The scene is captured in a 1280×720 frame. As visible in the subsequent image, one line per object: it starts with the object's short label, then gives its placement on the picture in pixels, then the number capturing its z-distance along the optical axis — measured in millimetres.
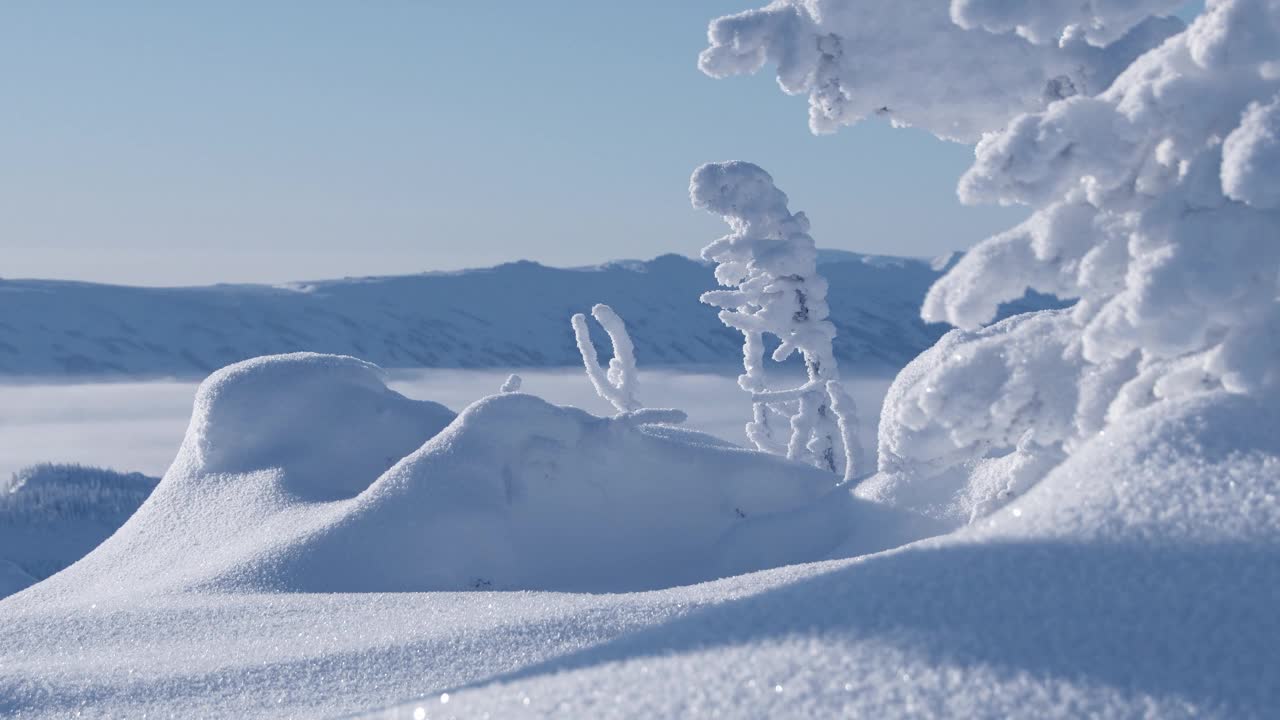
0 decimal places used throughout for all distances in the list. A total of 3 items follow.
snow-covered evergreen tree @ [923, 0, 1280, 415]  5156
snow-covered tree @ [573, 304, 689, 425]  20016
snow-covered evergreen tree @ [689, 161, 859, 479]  19094
